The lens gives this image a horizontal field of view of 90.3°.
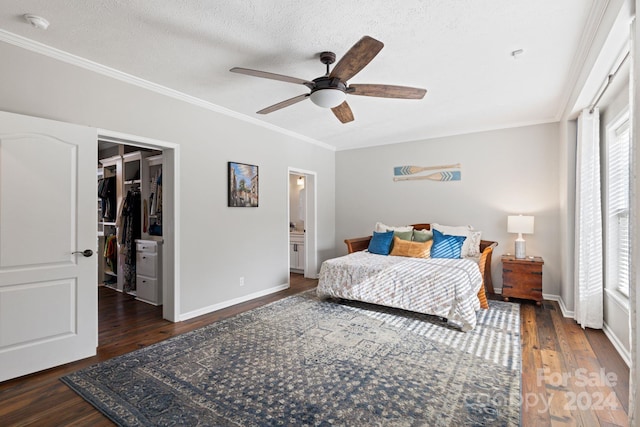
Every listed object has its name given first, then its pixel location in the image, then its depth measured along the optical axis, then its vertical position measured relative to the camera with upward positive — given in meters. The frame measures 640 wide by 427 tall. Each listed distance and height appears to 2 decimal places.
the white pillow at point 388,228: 5.26 -0.26
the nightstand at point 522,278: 4.18 -0.88
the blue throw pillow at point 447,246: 4.51 -0.48
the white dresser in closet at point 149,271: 4.36 -0.84
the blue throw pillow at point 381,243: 4.89 -0.49
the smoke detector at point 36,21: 2.22 +1.35
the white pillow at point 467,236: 4.68 -0.35
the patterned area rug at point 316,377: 1.97 -1.24
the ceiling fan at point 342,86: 2.23 +1.06
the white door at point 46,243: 2.41 -0.27
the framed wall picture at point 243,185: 4.25 +0.36
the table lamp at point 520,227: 4.36 -0.20
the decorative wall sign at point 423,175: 5.29 +0.67
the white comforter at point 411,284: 3.40 -0.84
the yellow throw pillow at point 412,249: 4.62 -0.54
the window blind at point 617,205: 2.99 +0.08
